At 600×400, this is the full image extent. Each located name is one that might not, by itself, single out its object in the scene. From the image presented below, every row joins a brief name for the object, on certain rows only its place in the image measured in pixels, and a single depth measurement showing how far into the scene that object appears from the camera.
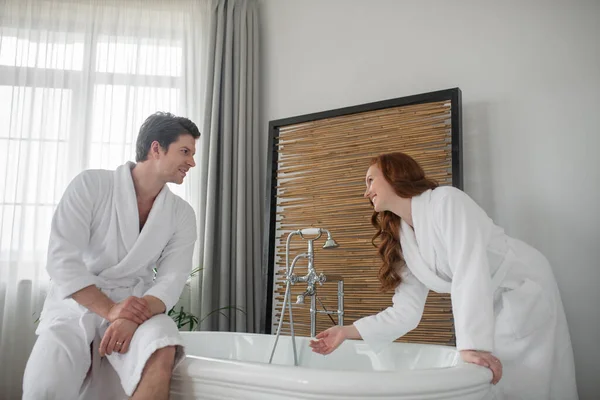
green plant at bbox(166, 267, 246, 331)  3.04
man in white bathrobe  1.53
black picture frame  2.50
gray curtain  3.28
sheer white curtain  3.17
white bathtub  1.27
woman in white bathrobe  1.54
